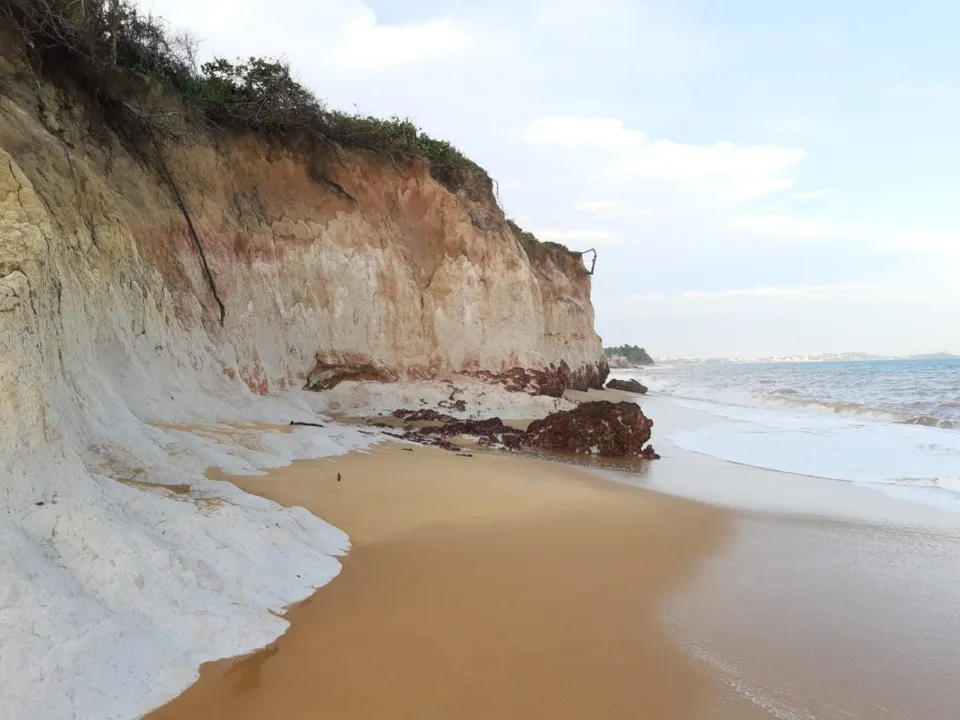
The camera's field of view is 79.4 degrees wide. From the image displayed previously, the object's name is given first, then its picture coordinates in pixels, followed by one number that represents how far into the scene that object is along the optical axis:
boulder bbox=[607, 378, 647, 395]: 29.20
